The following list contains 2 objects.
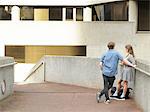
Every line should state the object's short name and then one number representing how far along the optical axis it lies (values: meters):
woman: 12.72
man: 12.45
